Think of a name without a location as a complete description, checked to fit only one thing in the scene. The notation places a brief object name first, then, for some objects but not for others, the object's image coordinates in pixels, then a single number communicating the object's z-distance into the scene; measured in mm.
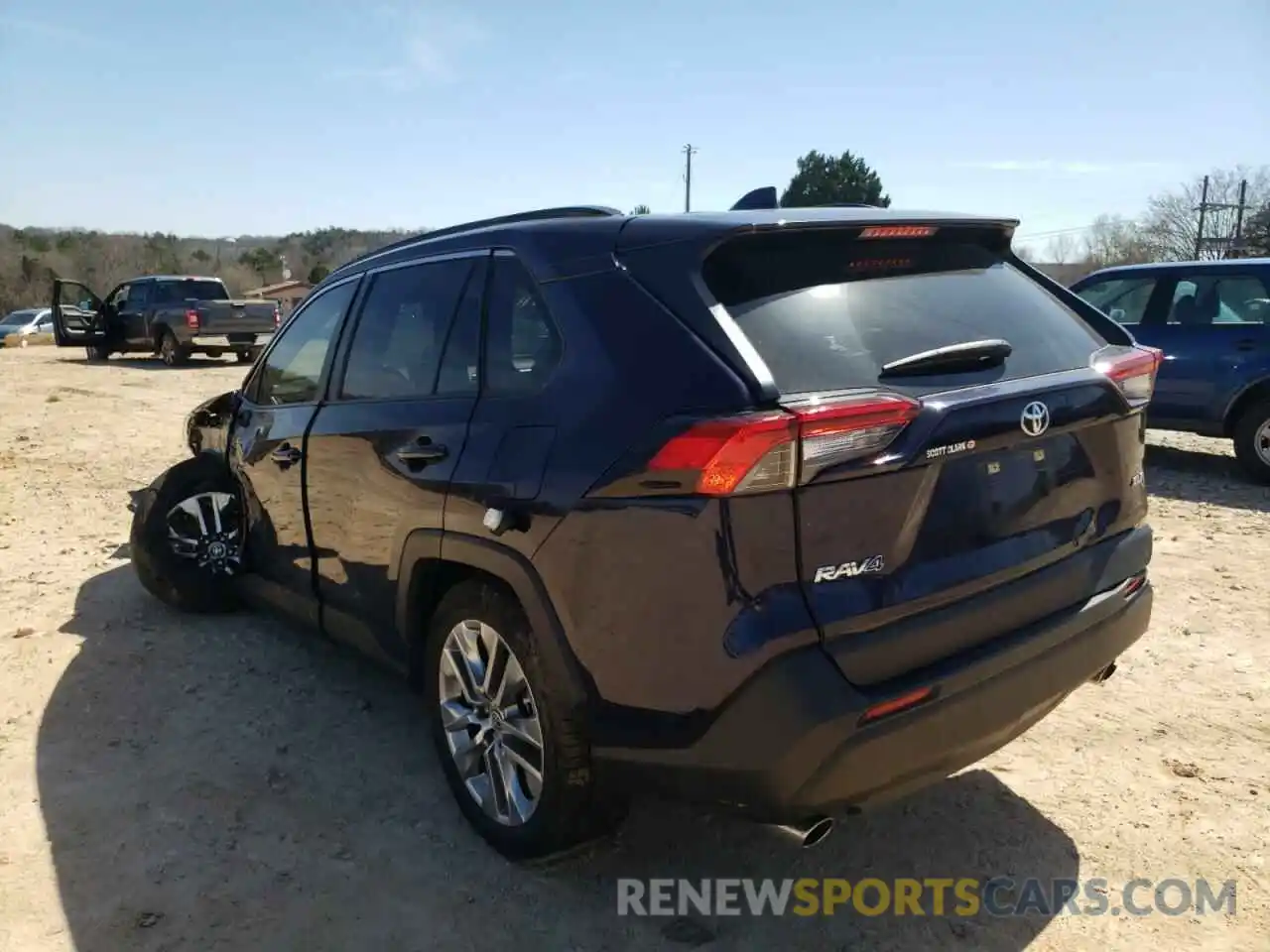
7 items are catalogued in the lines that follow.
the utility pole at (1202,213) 52106
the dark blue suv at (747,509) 2139
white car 31558
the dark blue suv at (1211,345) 7801
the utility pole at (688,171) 55688
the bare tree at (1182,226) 54372
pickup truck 17938
